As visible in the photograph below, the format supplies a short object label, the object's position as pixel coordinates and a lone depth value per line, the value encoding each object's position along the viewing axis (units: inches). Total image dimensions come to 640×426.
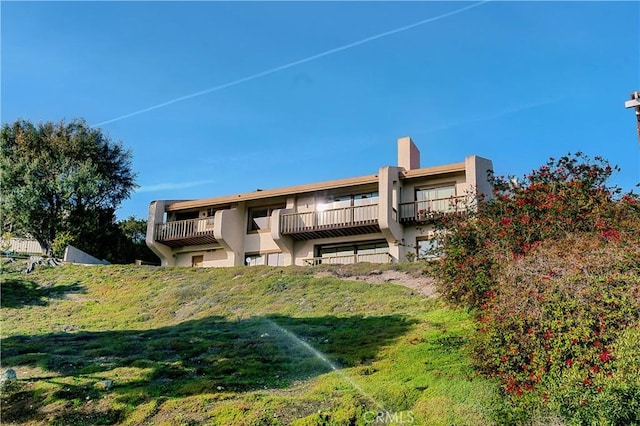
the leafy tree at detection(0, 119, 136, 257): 1253.0
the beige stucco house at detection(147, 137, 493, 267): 1073.5
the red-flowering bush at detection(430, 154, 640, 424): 330.6
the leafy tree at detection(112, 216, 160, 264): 1365.7
